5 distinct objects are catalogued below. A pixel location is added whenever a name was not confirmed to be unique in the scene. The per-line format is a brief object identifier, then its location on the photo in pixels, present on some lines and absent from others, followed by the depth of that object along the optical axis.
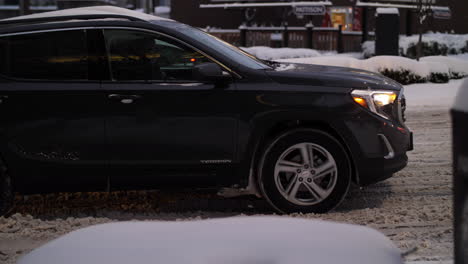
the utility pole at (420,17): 22.36
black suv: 6.45
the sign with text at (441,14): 34.03
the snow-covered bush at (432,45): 24.69
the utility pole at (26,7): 32.81
